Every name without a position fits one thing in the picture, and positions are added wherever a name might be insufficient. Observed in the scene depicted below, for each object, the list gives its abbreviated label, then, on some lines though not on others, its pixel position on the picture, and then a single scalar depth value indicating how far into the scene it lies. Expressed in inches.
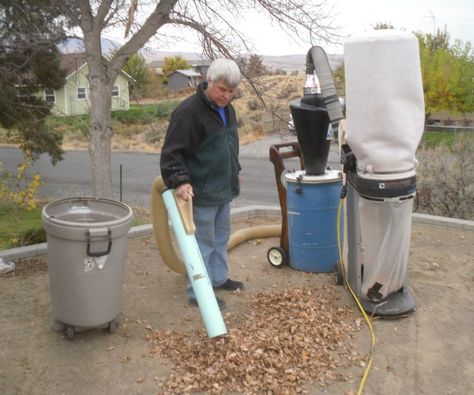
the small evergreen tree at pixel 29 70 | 240.5
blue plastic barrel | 181.9
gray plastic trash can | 129.0
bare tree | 211.3
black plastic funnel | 177.3
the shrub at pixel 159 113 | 494.6
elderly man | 140.8
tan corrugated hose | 167.5
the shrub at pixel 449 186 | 293.3
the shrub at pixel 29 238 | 243.9
